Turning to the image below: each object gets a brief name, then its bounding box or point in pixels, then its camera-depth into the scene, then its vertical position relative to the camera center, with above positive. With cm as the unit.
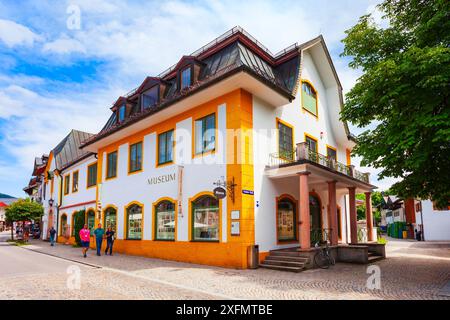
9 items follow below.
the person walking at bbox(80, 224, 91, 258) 1655 -133
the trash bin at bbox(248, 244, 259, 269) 1259 -176
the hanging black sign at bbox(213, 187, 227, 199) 1276 +60
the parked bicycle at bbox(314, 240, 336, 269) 1305 -194
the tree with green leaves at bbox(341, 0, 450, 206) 900 +323
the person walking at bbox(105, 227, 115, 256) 1789 -147
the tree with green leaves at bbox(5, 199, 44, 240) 3114 -6
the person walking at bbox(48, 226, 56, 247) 2642 -183
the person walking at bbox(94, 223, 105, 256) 1786 -141
